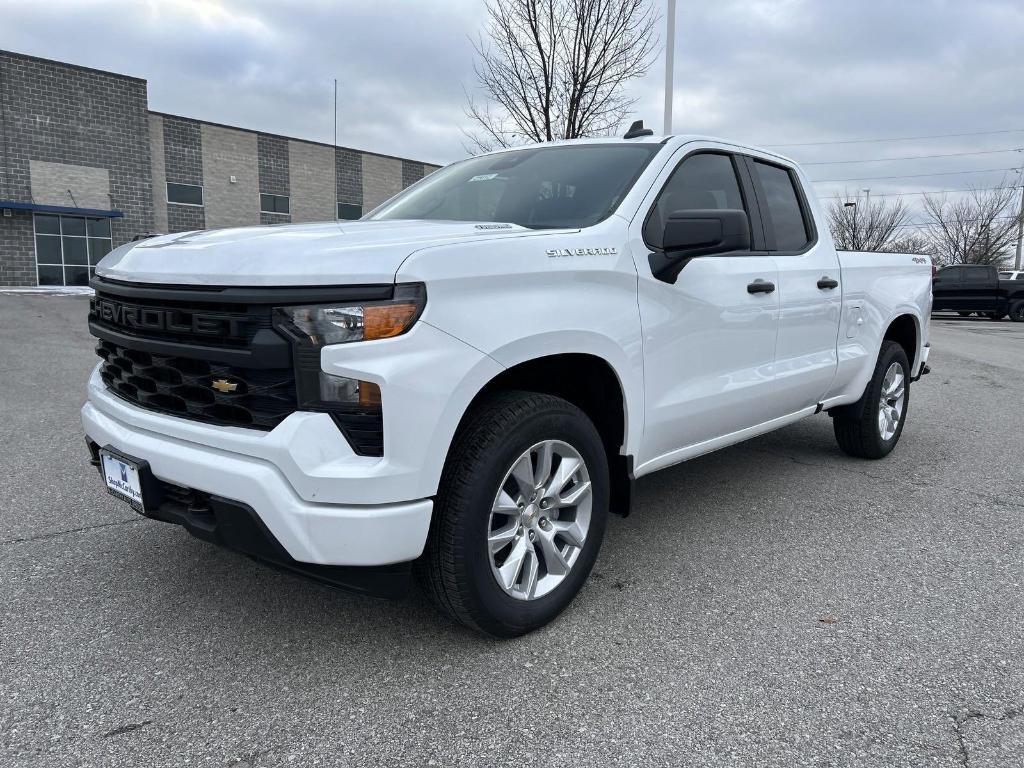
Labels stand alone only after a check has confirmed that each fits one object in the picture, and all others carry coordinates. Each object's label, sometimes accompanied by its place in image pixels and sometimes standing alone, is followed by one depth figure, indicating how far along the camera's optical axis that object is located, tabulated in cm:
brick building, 2605
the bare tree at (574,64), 1461
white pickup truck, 219
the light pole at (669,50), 1297
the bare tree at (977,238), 4675
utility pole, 4312
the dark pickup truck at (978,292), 2433
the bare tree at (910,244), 4797
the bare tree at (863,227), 4703
